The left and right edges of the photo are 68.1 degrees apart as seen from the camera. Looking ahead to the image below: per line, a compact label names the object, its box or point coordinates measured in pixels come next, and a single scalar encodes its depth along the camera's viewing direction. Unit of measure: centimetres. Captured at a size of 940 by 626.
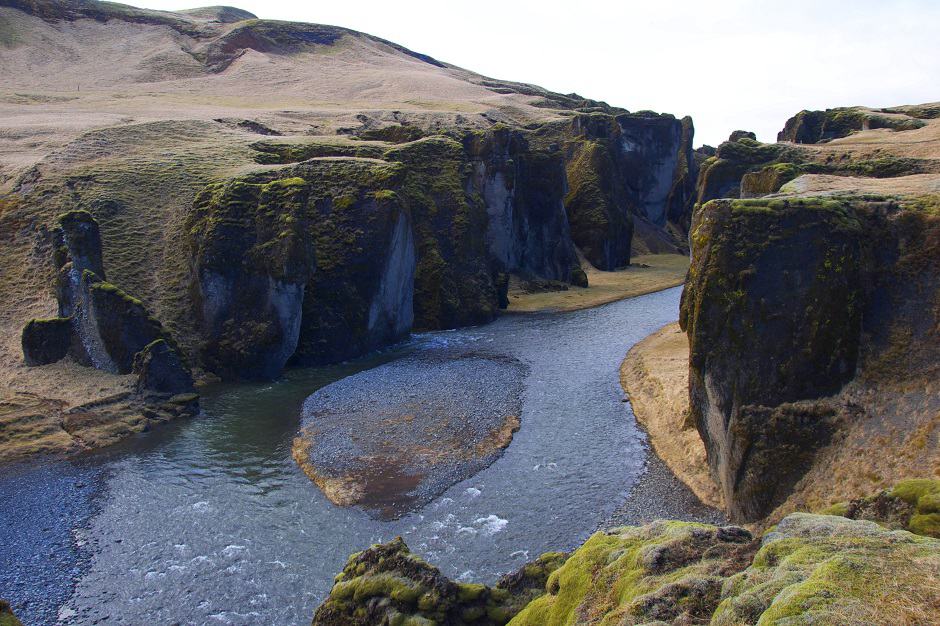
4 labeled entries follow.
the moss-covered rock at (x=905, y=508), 1105
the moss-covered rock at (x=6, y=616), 1280
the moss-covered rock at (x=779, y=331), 2080
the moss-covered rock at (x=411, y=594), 1384
